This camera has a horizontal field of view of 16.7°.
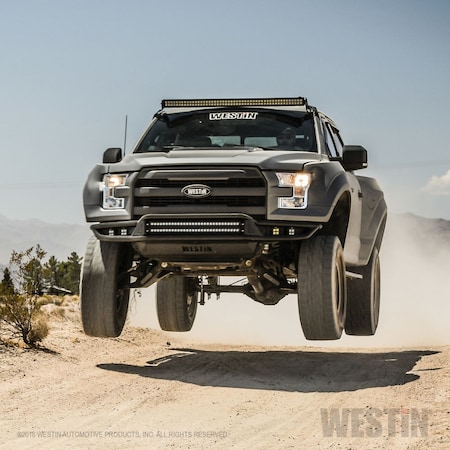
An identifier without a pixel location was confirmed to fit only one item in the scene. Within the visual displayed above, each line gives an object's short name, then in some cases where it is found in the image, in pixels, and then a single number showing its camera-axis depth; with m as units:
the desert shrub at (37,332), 20.55
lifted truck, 15.53
